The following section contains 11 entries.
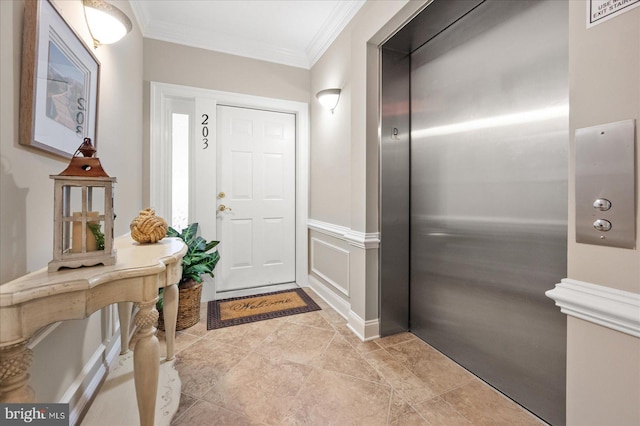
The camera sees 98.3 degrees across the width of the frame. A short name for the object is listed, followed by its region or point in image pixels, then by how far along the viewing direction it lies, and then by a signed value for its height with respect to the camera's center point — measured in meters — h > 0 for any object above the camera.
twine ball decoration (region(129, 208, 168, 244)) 1.40 -0.09
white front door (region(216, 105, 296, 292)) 2.93 +0.17
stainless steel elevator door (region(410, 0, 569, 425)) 1.30 +0.12
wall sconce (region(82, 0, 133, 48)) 1.36 +0.98
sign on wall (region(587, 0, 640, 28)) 0.76 +0.59
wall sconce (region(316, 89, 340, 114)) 2.50 +1.06
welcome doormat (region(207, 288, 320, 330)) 2.39 -0.90
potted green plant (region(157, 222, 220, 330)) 2.21 -0.55
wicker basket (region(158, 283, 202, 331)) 2.20 -0.78
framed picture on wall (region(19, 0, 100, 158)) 0.94 +0.51
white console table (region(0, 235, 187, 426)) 0.72 -0.27
